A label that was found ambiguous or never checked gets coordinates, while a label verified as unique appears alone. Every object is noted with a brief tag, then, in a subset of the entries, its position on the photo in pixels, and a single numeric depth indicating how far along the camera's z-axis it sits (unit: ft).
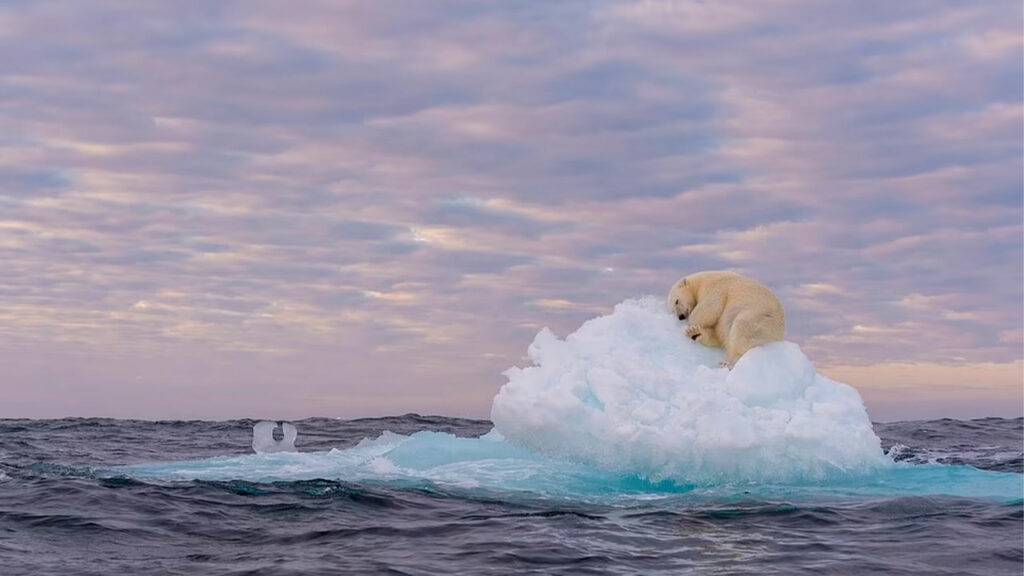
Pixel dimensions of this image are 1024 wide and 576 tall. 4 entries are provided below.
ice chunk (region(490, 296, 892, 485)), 51.01
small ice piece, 68.28
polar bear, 57.21
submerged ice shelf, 49.42
